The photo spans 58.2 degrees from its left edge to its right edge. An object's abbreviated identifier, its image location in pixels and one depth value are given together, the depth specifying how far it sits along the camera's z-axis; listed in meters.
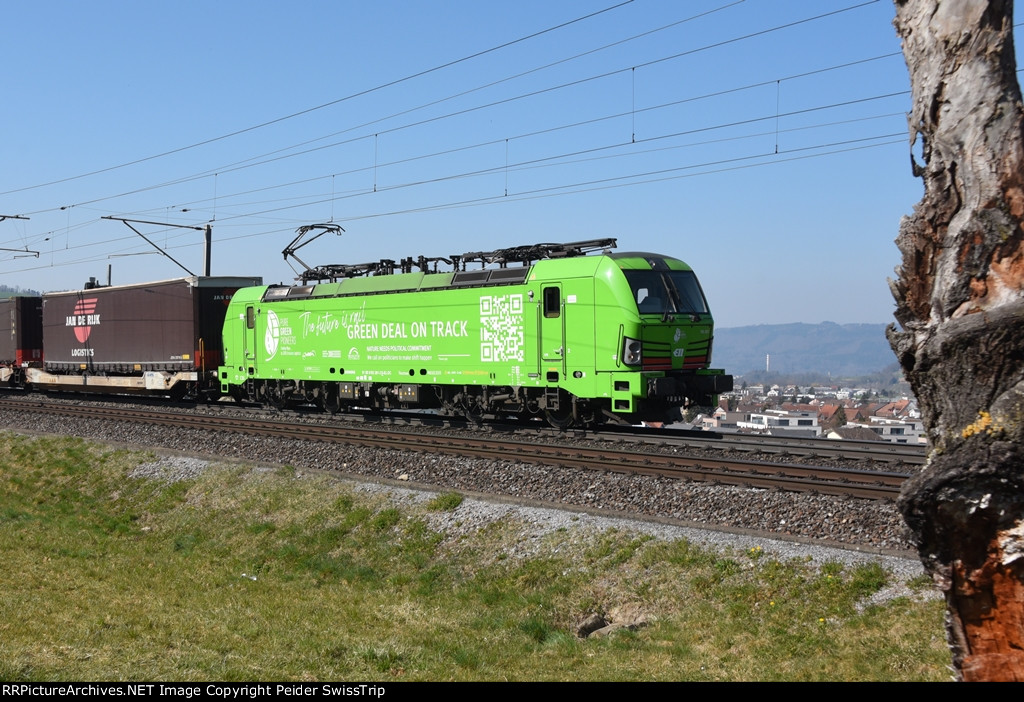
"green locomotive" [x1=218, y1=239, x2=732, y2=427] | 17.25
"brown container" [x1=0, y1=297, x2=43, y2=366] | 35.59
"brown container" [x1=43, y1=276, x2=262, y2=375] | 27.95
